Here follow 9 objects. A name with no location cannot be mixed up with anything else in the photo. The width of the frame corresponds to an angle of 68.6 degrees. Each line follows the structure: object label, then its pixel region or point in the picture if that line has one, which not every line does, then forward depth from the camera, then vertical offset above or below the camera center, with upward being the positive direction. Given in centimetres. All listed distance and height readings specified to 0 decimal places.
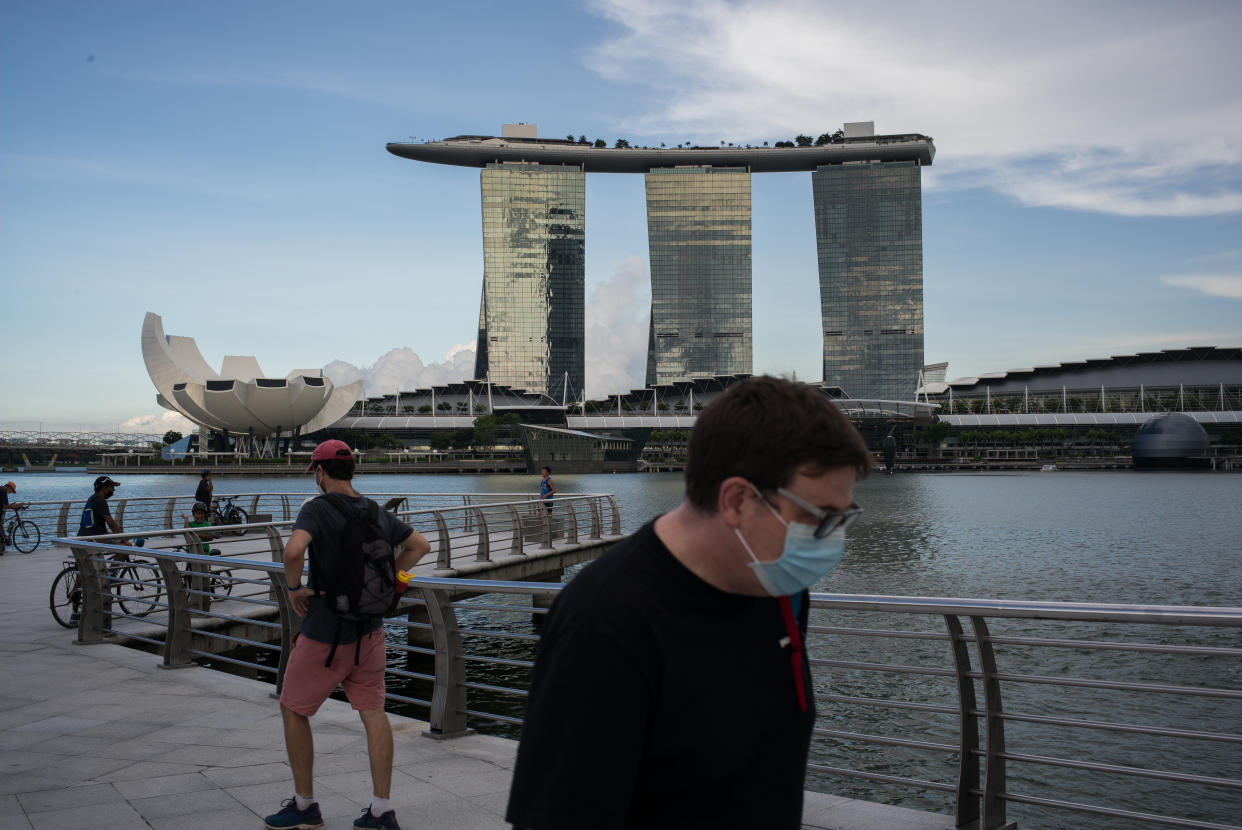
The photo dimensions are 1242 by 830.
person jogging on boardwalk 2038 -143
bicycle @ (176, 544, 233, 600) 1164 -223
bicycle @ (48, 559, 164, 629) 989 -205
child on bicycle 1448 -150
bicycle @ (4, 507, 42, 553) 1927 -246
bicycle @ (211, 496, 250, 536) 1957 -205
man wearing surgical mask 148 -38
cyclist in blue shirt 1209 -121
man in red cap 415 -109
